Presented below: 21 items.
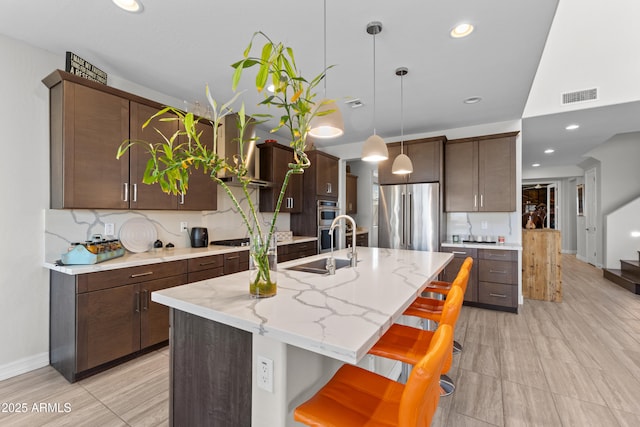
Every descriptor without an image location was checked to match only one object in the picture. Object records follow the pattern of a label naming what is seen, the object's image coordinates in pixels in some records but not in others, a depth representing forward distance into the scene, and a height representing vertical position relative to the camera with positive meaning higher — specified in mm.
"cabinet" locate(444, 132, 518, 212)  4070 +586
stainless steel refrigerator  4254 -36
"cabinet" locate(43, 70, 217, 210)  2377 +589
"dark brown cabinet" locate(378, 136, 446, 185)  4293 +791
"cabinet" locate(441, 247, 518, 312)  3836 -840
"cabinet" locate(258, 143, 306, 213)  4445 +603
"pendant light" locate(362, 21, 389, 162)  2518 +556
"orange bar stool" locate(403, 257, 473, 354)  1919 -674
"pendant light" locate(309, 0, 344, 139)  1869 +583
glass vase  1349 -248
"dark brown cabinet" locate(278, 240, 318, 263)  4086 -540
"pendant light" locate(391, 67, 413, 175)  3061 +517
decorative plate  3004 -221
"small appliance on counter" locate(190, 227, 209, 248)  3484 -275
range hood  3653 +834
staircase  4801 -1083
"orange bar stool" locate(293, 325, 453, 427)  801 -677
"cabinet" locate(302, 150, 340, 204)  4934 +655
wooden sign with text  2418 +1240
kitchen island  1033 -492
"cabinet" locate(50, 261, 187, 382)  2225 -845
